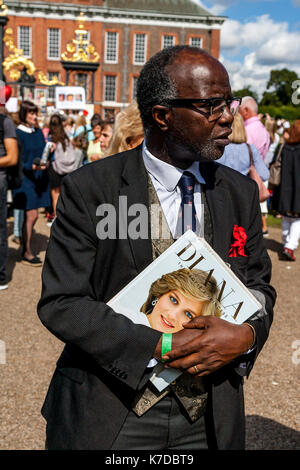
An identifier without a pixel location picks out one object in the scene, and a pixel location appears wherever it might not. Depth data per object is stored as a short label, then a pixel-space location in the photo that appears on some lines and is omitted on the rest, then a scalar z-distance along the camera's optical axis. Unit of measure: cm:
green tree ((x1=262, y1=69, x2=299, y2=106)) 7780
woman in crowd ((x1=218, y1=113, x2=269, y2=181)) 488
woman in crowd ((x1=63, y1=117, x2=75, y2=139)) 1258
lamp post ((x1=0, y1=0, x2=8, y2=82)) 1401
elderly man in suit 152
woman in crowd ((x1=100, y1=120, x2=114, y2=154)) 570
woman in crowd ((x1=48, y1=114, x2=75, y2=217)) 897
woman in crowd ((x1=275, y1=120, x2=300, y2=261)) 804
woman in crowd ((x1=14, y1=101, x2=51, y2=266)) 712
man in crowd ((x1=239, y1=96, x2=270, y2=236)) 661
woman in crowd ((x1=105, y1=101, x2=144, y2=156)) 355
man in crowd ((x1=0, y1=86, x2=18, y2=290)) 568
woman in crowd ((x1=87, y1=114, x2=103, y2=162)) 933
